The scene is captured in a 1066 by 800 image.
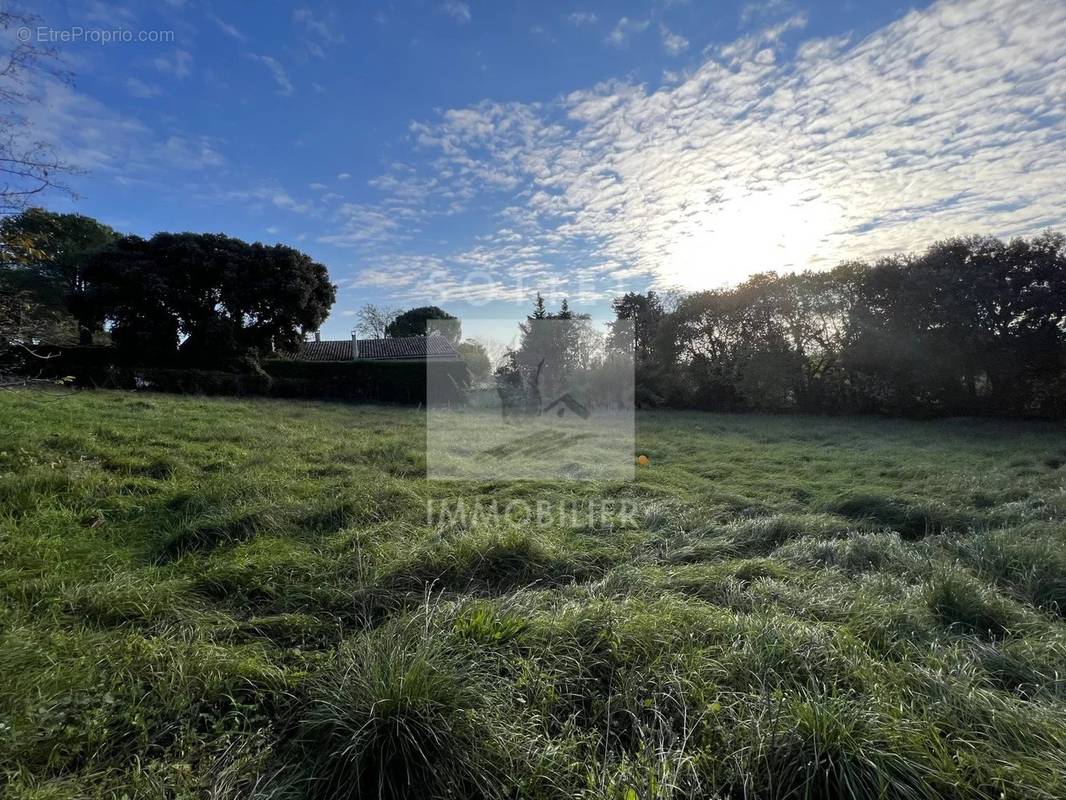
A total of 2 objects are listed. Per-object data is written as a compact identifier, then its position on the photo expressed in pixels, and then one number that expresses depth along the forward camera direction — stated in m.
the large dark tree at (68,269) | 18.17
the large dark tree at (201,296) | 14.91
